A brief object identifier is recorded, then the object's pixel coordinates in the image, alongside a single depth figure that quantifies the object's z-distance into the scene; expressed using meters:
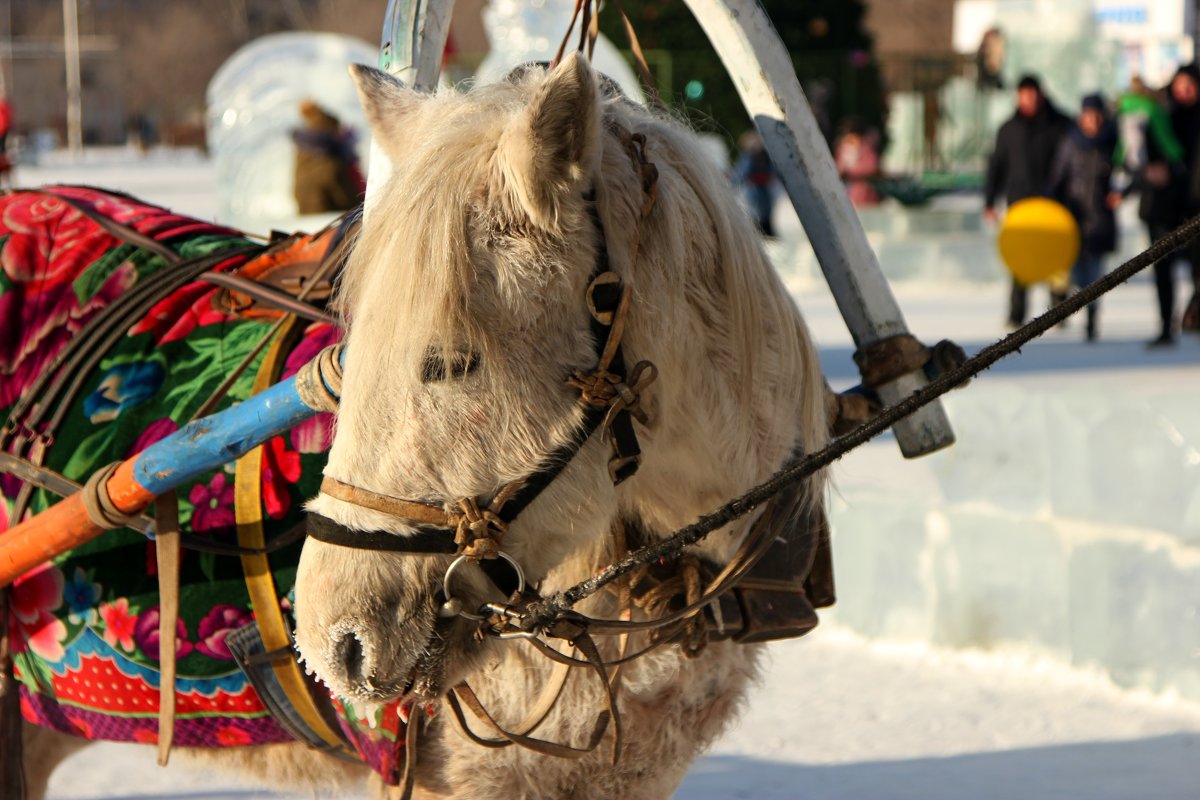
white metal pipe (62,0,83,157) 44.51
